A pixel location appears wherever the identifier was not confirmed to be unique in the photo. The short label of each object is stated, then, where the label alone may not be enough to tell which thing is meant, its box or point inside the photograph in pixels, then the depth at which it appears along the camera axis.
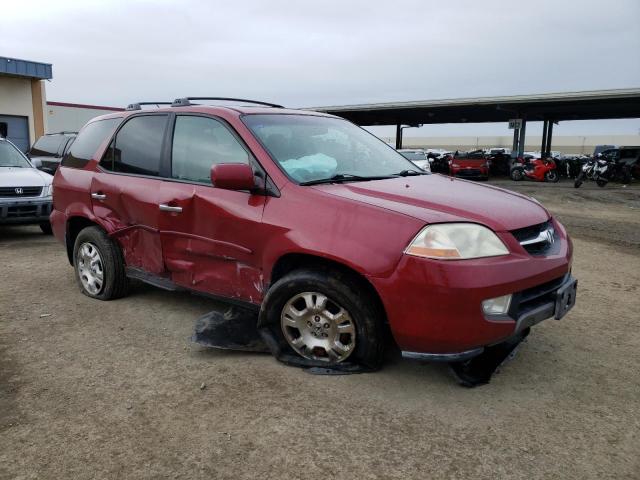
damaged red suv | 2.81
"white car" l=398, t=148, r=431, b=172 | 19.53
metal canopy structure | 24.08
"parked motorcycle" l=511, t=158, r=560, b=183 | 23.97
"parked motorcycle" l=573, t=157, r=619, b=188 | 20.12
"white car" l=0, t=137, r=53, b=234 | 7.55
